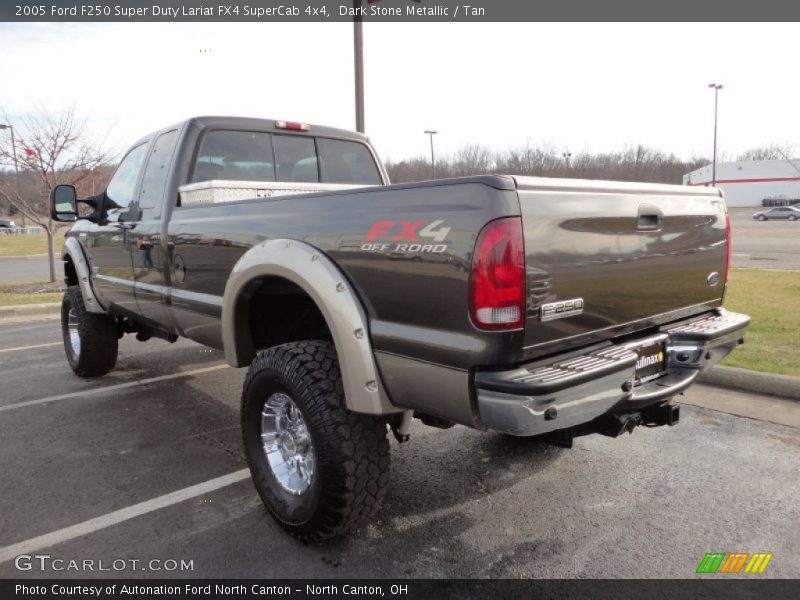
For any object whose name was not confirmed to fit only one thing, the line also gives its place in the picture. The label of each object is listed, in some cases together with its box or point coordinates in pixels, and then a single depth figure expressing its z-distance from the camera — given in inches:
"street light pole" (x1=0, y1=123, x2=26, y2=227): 460.9
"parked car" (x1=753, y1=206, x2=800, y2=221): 1797.5
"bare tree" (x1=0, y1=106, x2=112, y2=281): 464.8
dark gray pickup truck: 82.3
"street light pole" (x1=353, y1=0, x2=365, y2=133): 307.9
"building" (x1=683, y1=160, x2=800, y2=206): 2640.3
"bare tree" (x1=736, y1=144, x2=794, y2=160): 3289.9
